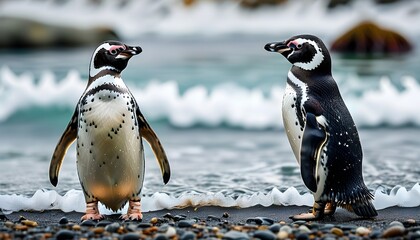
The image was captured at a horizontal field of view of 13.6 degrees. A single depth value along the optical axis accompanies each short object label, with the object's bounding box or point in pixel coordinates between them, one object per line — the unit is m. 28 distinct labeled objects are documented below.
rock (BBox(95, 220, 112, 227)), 6.38
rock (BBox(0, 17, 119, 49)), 32.25
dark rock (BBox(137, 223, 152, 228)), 6.27
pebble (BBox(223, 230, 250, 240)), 5.86
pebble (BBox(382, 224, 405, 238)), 5.89
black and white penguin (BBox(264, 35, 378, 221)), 6.58
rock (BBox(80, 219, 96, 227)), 6.41
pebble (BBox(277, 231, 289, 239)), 5.89
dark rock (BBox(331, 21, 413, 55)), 25.72
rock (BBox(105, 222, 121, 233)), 6.08
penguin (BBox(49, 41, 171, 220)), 6.62
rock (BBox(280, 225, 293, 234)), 6.01
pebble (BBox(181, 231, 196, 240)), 5.88
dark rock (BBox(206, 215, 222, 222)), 6.98
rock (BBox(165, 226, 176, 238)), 5.92
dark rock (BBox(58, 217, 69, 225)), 6.47
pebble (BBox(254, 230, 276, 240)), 5.86
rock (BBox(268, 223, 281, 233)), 6.09
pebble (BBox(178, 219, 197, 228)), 6.31
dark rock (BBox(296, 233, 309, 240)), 5.88
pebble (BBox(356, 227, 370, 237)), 5.98
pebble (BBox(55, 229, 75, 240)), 5.92
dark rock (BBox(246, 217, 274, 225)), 6.60
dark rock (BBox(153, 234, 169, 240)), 5.84
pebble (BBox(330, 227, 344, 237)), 6.00
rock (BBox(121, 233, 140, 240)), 5.85
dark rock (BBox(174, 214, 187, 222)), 6.85
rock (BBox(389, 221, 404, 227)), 6.24
